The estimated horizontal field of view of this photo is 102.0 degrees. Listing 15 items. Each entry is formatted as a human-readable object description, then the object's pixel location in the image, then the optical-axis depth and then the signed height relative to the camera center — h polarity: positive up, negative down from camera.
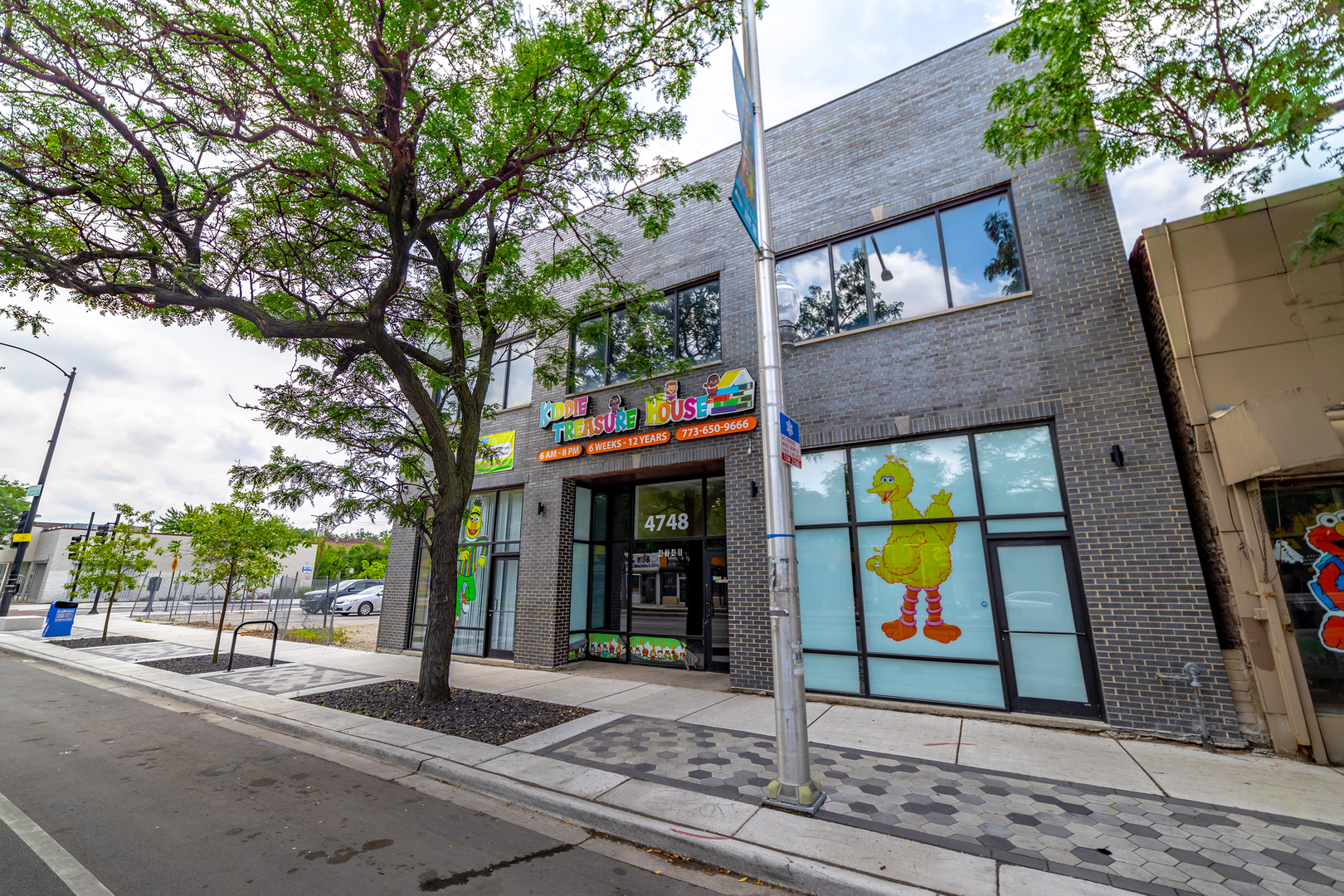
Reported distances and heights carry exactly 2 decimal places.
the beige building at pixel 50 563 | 33.41 +1.40
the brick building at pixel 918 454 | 7.03 +2.07
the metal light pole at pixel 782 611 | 4.70 -0.24
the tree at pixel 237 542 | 12.64 +0.99
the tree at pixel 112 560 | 14.98 +0.70
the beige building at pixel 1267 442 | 5.74 +1.47
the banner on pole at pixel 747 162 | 5.30 +4.16
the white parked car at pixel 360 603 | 26.22 -0.89
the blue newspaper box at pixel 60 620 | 16.30 -1.00
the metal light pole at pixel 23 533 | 18.38 +1.64
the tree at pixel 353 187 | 6.79 +5.80
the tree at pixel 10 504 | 41.25 +6.17
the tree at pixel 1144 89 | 6.47 +6.28
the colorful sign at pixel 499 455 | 13.42 +3.12
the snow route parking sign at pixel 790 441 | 5.11 +1.32
